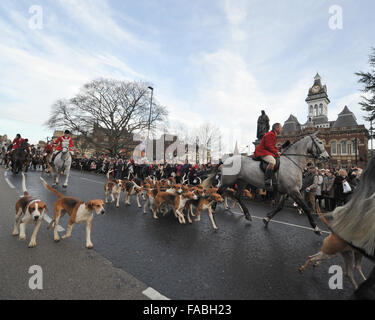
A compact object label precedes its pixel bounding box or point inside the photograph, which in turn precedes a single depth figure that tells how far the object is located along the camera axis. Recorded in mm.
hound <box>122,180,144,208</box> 7443
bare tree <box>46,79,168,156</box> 33969
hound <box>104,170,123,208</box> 7728
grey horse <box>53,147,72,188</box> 9930
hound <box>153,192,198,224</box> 5742
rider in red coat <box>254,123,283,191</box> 5763
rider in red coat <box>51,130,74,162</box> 10180
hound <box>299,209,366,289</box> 2342
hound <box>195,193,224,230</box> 5764
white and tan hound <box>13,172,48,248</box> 3301
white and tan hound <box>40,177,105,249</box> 3567
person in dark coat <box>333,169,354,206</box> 8547
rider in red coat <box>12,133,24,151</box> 14078
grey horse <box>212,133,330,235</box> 5512
